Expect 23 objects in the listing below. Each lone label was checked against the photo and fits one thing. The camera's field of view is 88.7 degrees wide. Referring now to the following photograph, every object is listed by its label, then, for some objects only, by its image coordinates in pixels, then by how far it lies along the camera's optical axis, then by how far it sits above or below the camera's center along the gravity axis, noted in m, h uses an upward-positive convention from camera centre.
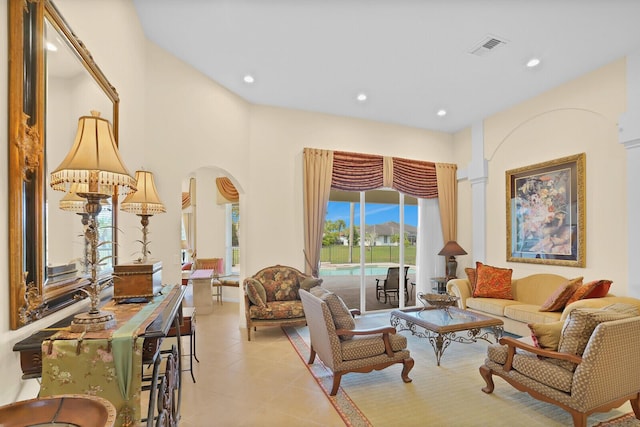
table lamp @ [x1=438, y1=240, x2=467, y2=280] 6.00 -0.64
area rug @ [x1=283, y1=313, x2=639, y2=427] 2.59 -1.62
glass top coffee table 3.65 -1.22
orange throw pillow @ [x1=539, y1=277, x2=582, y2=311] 4.05 -0.95
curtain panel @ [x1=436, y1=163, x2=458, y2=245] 6.50 +0.37
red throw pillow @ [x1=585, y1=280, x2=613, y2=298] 3.88 -0.86
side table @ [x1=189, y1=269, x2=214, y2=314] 6.07 -1.36
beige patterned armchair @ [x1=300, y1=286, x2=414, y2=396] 3.02 -1.19
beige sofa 3.75 -1.20
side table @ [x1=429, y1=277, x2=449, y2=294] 6.15 -1.27
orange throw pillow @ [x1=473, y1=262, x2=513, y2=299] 5.03 -1.01
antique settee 4.54 -1.14
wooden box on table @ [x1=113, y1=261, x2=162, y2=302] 2.17 -0.41
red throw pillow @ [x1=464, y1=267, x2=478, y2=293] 5.29 -0.96
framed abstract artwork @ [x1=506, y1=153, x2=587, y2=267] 4.45 +0.08
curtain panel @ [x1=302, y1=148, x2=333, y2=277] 5.49 +0.31
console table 1.38 -0.62
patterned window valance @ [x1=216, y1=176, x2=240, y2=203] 7.34 +0.69
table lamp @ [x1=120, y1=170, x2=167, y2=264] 2.77 +0.16
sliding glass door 6.21 -0.58
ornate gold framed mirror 1.44 +0.32
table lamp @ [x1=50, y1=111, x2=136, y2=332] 1.52 +0.23
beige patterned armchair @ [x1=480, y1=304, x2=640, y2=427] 2.29 -1.10
